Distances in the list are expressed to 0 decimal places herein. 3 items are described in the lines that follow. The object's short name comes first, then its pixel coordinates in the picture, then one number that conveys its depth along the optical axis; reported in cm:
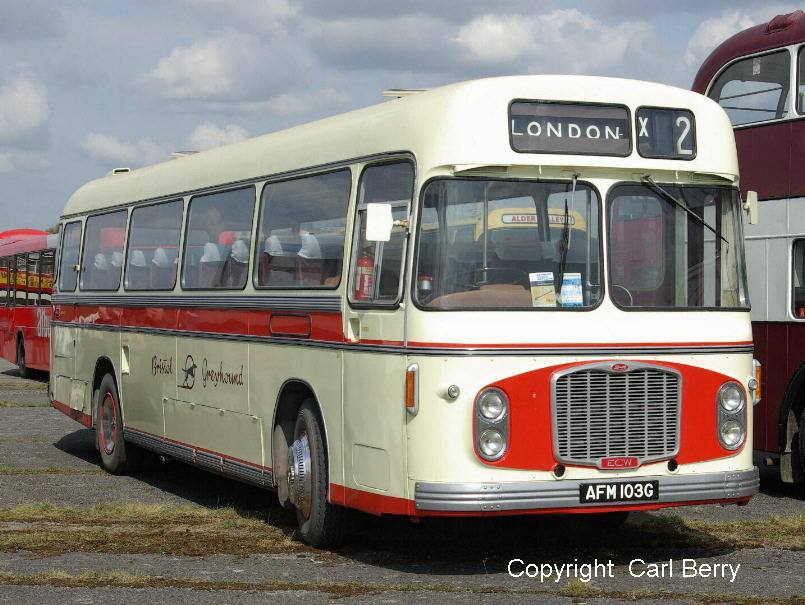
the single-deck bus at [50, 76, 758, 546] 878
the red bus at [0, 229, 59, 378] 3041
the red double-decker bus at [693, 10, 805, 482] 1301
